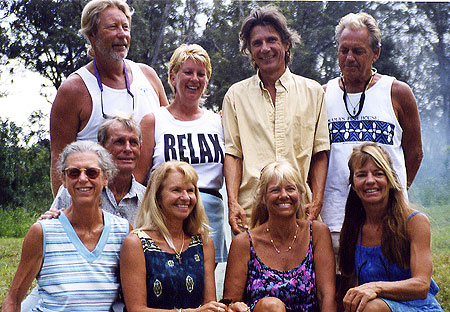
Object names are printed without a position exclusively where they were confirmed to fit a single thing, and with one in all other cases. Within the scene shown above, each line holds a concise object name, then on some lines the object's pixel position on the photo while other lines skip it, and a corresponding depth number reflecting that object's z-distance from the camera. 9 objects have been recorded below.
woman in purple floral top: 3.17
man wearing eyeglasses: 3.38
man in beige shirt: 3.51
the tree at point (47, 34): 14.75
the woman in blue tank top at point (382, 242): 3.03
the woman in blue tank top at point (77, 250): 2.88
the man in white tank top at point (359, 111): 3.60
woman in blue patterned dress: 2.98
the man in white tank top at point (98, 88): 3.70
